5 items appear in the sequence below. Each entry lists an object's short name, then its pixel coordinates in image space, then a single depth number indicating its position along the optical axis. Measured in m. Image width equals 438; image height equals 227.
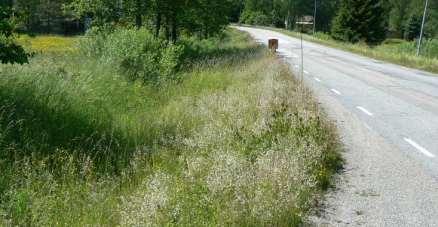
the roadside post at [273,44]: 30.61
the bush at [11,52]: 7.02
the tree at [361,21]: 63.16
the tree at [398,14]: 119.50
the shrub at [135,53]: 15.40
